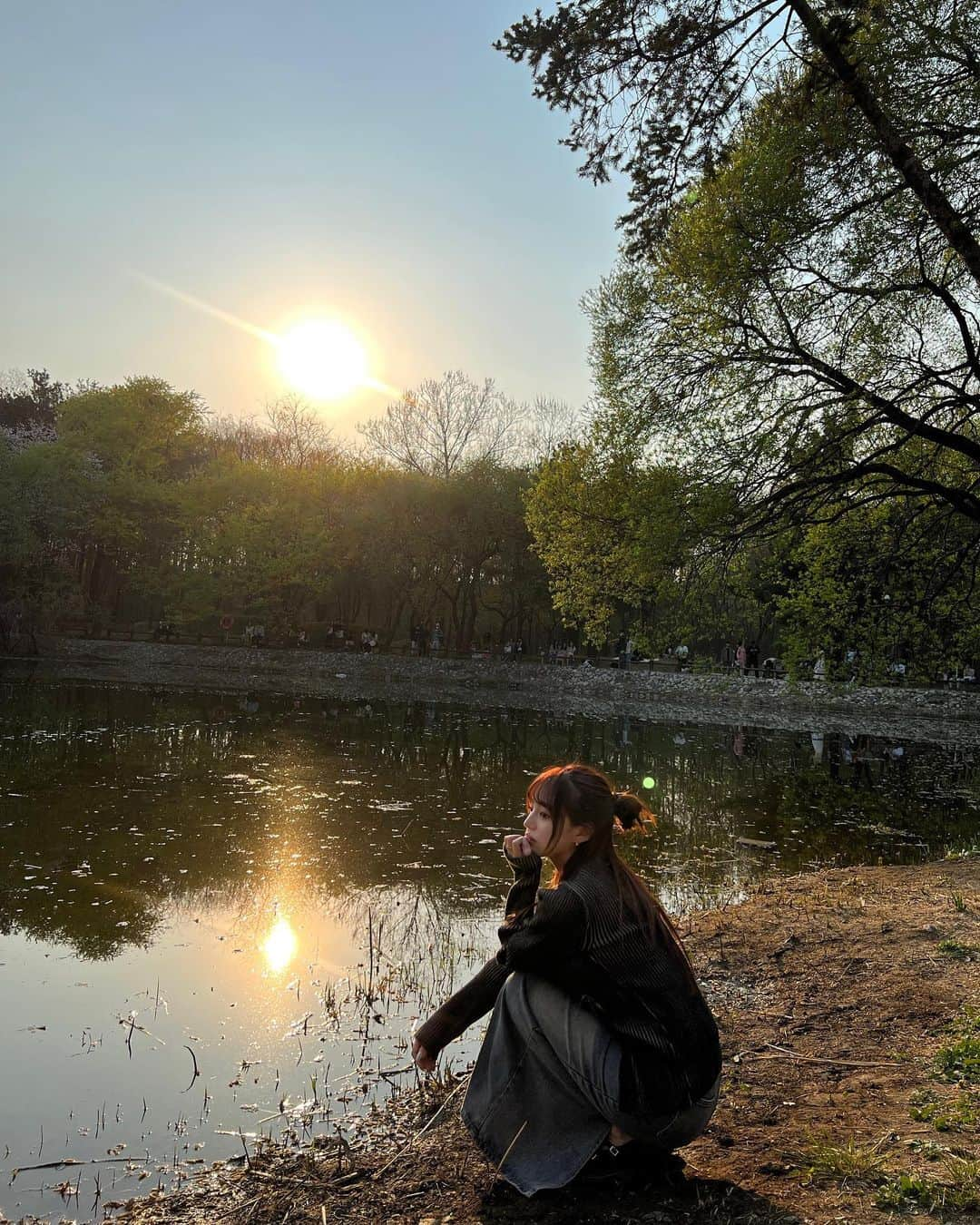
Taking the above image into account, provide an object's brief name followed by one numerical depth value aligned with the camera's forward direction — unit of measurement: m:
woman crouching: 3.26
